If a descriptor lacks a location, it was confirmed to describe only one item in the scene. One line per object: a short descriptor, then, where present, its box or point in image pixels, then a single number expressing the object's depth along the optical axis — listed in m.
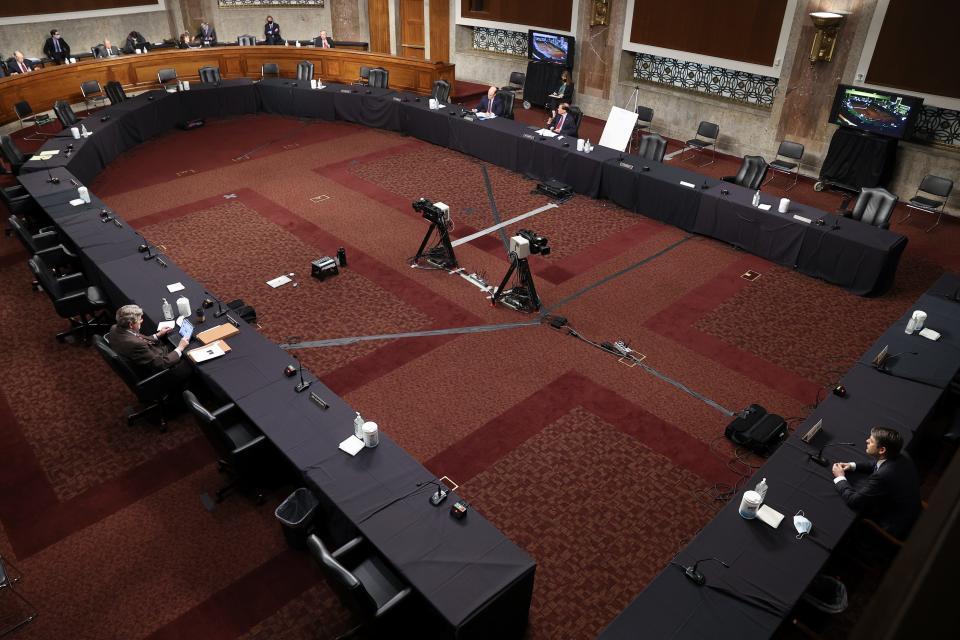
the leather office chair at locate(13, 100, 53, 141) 13.73
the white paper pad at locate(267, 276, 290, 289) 9.42
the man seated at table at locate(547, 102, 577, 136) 12.88
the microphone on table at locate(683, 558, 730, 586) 4.48
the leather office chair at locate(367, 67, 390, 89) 16.46
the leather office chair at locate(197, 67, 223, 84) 16.33
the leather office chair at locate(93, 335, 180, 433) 6.29
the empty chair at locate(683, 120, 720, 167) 13.94
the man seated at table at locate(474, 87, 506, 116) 14.14
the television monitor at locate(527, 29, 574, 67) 16.53
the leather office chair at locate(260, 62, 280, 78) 17.70
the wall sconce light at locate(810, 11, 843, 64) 11.80
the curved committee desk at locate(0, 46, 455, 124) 14.99
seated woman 15.89
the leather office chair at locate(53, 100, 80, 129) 12.77
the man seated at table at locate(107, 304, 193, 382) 6.28
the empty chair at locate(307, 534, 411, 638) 4.28
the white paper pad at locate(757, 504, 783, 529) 4.94
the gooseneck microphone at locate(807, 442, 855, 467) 5.50
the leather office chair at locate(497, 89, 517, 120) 14.36
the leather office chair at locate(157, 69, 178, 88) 16.77
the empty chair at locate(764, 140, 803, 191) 12.66
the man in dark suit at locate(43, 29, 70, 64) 17.08
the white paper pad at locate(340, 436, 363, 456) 5.48
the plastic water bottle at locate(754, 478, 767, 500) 5.09
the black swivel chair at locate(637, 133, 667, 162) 12.07
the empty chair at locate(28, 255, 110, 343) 7.60
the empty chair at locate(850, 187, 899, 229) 9.60
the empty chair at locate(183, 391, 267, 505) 5.54
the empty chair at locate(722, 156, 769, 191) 10.98
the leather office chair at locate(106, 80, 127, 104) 14.81
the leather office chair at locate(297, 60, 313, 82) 17.02
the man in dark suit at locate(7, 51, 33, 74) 15.41
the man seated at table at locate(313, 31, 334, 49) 18.80
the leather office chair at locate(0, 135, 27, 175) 10.99
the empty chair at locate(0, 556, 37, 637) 4.93
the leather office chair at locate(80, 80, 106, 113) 15.51
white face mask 4.88
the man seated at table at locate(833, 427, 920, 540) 4.94
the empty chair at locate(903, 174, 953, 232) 11.01
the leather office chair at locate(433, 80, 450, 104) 14.93
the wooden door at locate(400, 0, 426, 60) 20.03
